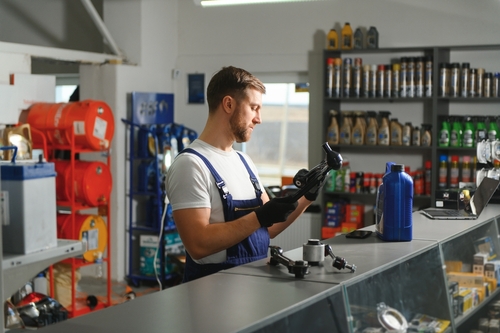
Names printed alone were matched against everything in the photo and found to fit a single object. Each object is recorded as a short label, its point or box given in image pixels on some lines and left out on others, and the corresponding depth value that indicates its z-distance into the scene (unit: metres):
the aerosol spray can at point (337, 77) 7.03
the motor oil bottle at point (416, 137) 6.84
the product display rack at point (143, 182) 7.15
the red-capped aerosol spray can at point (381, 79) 6.93
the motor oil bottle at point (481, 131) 6.47
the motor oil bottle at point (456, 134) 6.62
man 2.73
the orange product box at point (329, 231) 7.14
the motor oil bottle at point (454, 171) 6.68
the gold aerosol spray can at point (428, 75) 6.69
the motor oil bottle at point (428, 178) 6.87
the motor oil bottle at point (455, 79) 6.60
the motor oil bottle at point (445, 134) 6.67
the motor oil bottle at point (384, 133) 6.94
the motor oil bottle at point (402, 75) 6.82
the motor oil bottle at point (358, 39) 7.05
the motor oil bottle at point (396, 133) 6.91
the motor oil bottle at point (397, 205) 2.90
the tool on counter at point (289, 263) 2.20
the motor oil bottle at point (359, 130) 7.05
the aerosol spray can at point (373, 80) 6.95
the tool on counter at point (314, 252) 2.38
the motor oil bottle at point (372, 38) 7.01
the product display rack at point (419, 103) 6.73
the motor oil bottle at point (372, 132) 7.00
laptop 3.69
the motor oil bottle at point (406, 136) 6.87
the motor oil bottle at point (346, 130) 7.08
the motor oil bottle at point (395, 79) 6.86
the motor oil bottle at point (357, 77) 7.00
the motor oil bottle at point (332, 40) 7.12
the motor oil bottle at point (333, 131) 7.09
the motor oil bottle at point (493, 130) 6.41
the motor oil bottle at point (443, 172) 6.71
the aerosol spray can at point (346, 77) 7.01
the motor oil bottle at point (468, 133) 6.54
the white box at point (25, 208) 2.58
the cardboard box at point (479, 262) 3.48
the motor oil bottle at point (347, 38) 7.07
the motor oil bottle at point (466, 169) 6.65
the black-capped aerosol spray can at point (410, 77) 6.78
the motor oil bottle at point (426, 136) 6.79
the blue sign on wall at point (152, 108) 7.31
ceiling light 5.78
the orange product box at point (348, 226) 7.09
